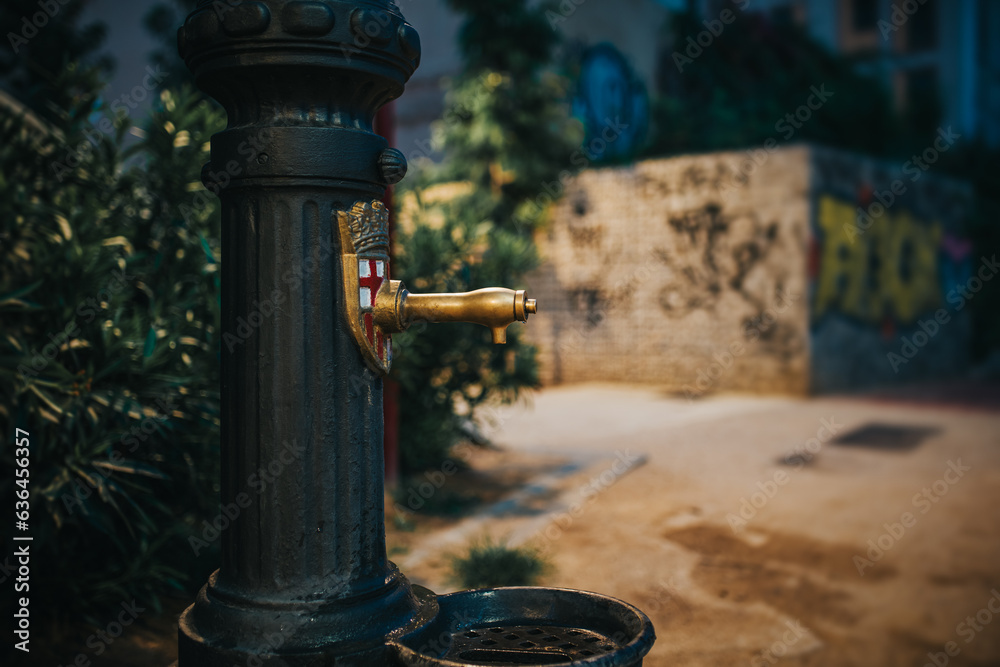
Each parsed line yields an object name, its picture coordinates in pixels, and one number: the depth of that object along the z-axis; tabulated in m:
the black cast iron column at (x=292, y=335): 1.42
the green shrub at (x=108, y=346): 2.64
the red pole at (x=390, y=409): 4.66
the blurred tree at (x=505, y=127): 10.87
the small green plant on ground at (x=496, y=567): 3.51
